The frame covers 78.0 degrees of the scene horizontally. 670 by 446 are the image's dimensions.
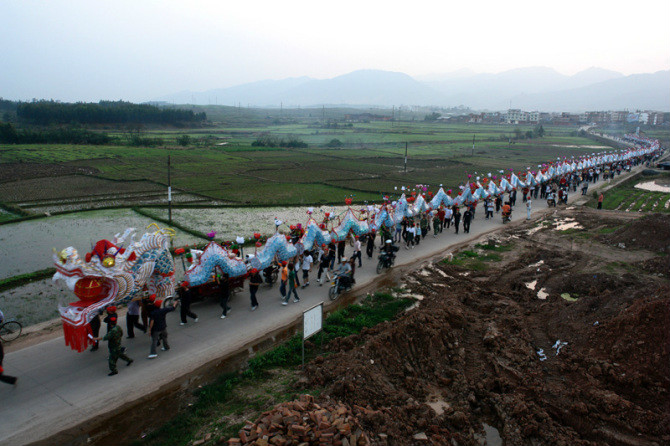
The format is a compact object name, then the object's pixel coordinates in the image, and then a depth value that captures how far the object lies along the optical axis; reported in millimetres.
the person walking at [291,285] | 11625
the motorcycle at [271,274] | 13047
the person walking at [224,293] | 10922
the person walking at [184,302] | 10291
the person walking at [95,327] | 9384
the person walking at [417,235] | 17672
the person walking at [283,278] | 11633
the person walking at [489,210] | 22891
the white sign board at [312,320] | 8493
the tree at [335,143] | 66438
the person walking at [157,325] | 9023
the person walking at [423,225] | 18264
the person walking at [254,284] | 11352
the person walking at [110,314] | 8594
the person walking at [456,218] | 19656
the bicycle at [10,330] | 9797
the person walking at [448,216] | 19891
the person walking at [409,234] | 16844
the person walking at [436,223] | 19031
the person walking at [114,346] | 8289
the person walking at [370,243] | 15844
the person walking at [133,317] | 9977
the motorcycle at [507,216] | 21891
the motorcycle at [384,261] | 14477
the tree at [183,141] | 58656
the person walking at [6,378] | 7961
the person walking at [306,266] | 12898
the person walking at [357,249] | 13922
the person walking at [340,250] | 14969
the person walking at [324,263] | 13172
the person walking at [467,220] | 19531
